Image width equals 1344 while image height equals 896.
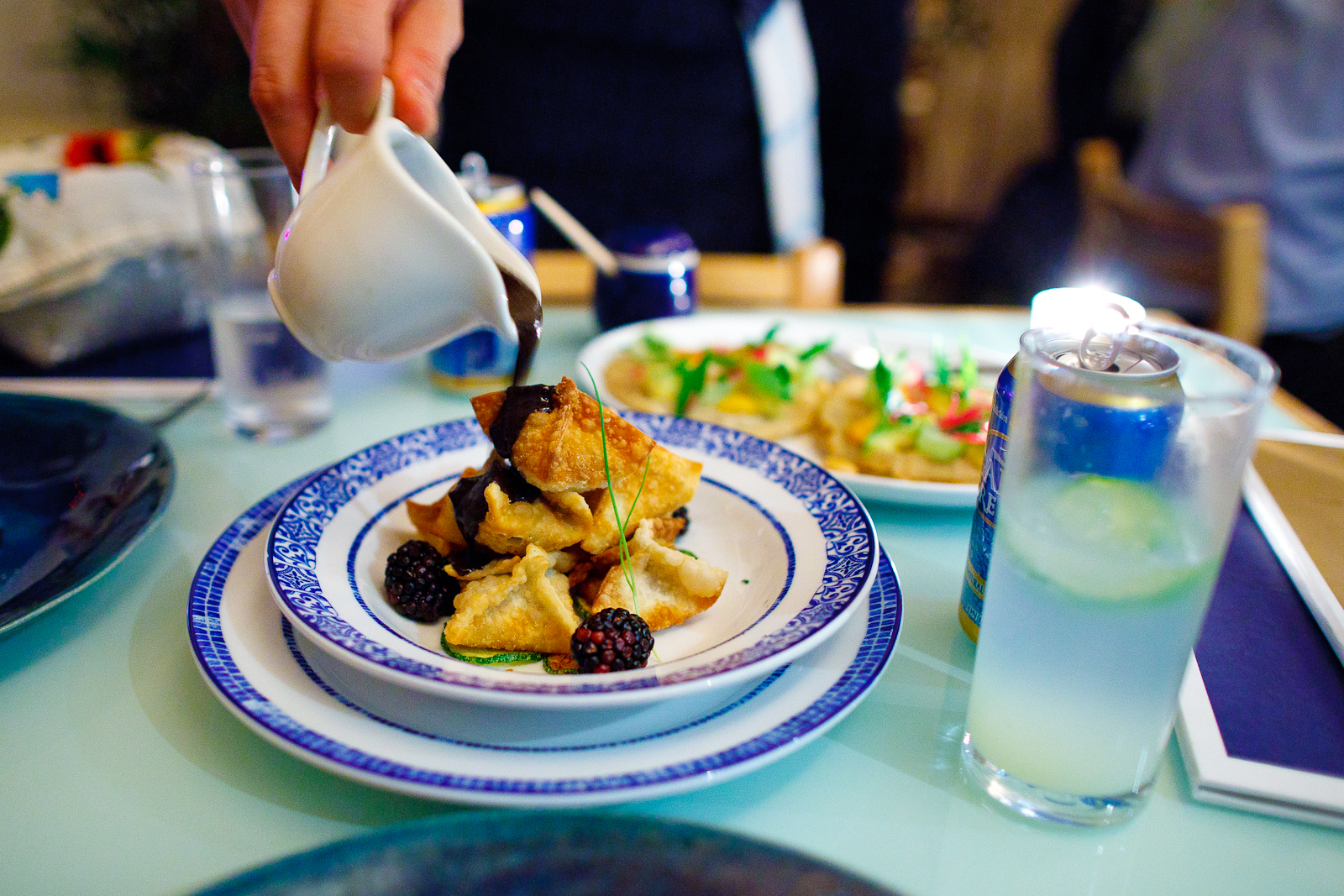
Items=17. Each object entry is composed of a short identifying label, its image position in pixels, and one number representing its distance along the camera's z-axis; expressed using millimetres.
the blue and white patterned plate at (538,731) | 292
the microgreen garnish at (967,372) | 570
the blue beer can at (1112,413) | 278
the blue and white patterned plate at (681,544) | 310
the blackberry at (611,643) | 345
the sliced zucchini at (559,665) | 358
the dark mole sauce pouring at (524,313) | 388
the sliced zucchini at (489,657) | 363
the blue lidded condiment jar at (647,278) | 715
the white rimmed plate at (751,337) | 648
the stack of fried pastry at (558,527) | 373
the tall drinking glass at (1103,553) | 279
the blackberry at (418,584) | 383
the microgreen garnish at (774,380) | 585
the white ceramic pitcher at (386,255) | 337
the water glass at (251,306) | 537
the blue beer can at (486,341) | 606
